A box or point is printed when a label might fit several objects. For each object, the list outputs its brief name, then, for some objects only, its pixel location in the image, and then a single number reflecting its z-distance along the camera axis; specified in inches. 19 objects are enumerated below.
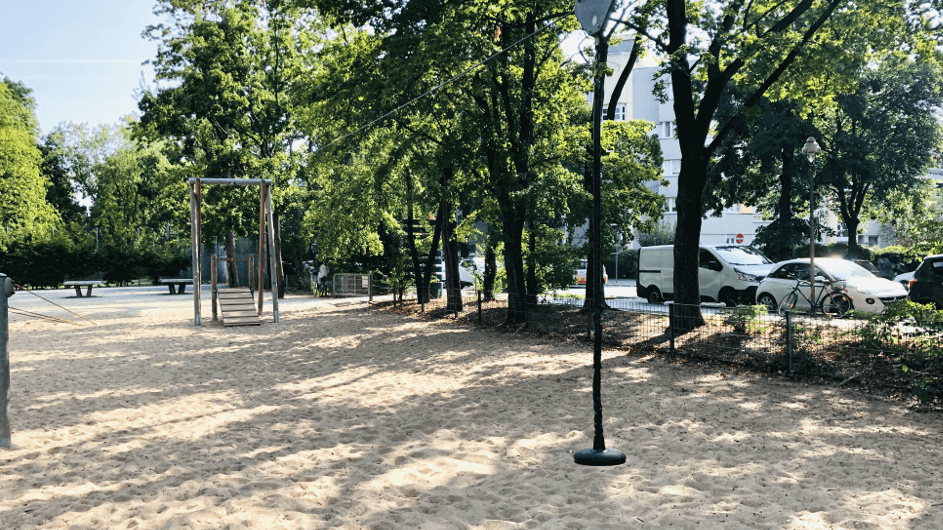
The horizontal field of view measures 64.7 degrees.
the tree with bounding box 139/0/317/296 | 1182.3
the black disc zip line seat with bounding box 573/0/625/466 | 239.8
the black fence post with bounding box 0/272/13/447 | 268.2
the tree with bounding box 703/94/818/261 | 1214.9
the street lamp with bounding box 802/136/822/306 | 742.3
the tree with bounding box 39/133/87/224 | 2600.9
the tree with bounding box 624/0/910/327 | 513.3
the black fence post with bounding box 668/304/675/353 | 486.9
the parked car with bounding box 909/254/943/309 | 566.9
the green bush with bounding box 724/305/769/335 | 442.0
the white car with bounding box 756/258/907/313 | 634.8
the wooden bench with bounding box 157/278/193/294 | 1441.8
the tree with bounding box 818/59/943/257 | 1250.6
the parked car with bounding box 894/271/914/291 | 782.5
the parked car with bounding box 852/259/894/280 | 1027.3
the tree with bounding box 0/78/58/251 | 1873.8
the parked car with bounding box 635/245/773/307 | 816.3
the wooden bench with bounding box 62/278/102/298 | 1367.1
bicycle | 624.9
